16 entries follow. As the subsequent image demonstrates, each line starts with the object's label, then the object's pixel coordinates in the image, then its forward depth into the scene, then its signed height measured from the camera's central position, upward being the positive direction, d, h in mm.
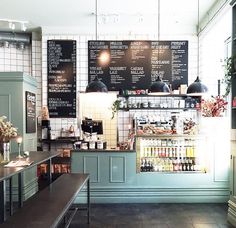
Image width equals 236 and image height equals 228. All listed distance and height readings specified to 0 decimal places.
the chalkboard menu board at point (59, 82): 7516 +721
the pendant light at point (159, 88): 5488 +431
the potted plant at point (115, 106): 7089 +172
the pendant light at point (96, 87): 5469 +444
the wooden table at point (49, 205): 2705 -912
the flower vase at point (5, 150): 3943 -440
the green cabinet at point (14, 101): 5793 +222
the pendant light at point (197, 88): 5438 +425
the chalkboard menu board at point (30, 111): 5988 +49
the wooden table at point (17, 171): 3070 -570
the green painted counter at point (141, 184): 5691 -1208
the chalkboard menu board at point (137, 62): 7516 +1177
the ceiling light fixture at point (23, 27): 7148 +1903
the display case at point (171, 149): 5695 -609
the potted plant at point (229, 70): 4542 +626
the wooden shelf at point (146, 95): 7243 +417
